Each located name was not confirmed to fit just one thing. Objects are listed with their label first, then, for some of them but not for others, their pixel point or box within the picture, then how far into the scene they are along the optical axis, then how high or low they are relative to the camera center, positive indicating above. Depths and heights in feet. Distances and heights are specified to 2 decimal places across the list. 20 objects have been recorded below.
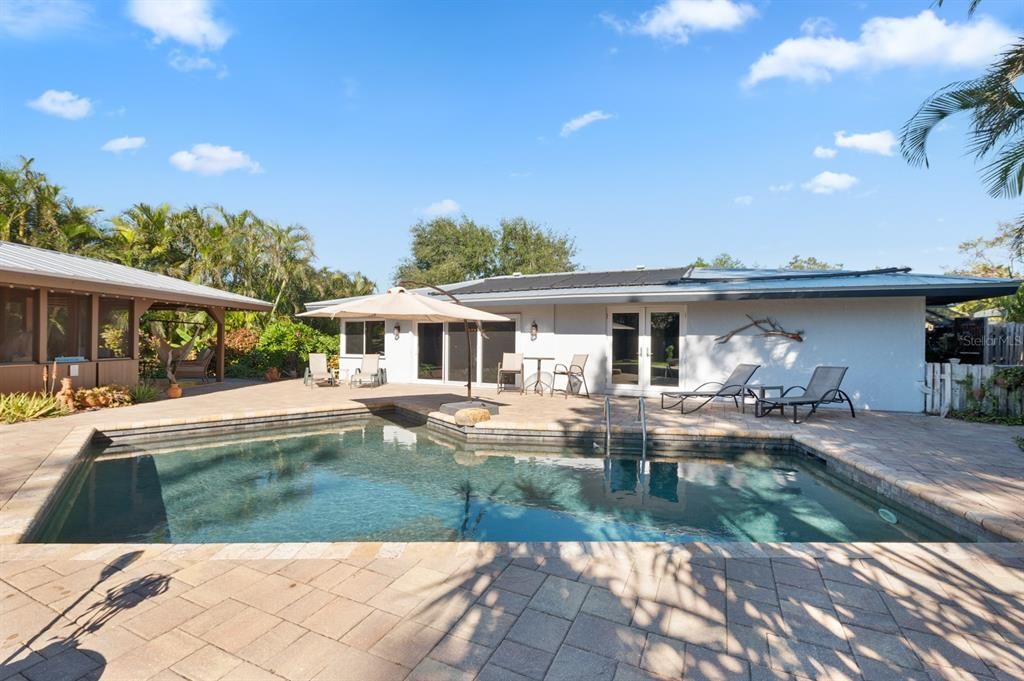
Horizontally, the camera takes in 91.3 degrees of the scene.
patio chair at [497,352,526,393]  39.86 -1.93
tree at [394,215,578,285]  104.01 +19.27
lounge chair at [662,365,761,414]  29.43 -2.66
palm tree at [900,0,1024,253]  20.70 +10.03
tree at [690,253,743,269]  133.80 +22.20
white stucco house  30.63 +1.02
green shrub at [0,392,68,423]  25.53 -3.81
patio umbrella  26.48 +1.68
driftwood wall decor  33.30 +1.03
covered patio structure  28.22 +1.37
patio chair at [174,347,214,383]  43.91 -2.62
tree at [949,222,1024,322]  70.78 +14.24
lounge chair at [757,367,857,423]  26.25 -2.71
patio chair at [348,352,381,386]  44.88 -2.86
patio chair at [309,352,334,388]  43.60 -2.65
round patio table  39.65 -3.43
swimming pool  14.64 -5.53
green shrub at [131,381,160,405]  33.73 -3.93
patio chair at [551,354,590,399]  38.24 -2.48
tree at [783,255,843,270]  121.95 +20.50
